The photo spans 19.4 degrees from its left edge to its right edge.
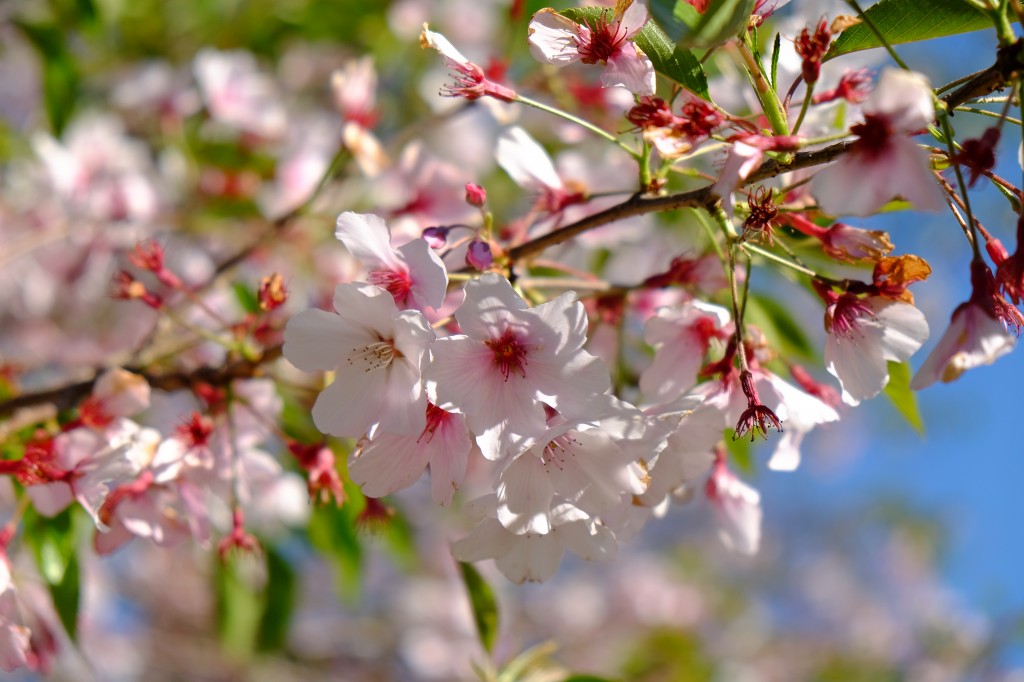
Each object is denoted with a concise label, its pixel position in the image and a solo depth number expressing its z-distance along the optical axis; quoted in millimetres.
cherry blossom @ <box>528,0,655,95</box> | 624
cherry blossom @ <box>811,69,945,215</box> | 580
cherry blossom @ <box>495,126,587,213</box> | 673
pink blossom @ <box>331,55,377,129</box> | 763
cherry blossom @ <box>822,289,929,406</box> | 620
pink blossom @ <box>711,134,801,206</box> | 598
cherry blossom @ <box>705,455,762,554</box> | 675
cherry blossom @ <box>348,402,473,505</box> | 622
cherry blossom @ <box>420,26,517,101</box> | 643
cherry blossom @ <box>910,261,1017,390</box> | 595
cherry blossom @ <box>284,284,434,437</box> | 612
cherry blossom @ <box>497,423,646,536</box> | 620
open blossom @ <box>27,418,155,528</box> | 649
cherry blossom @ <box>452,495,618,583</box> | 628
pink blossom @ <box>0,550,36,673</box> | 643
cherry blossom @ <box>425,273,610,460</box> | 608
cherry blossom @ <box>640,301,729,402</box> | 645
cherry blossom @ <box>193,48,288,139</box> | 972
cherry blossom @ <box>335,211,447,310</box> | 615
